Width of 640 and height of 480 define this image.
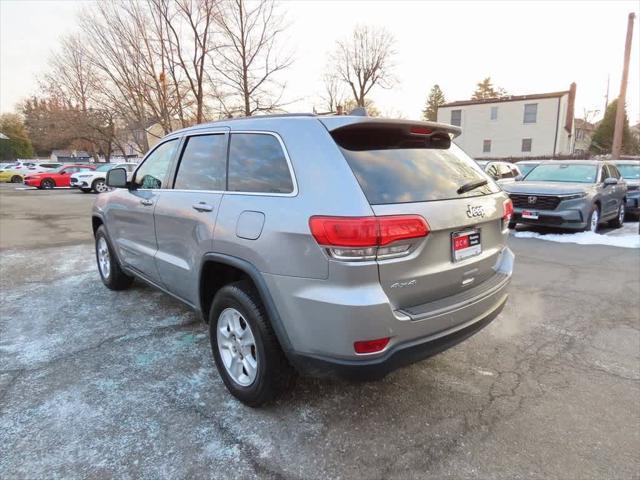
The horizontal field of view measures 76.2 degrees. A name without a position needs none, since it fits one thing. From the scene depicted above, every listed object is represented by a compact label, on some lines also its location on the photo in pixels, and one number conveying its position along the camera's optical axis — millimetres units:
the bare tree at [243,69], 20431
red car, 24891
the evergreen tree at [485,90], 67812
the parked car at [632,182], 11375
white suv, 21891
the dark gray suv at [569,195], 8133
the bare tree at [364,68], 36438
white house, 34031
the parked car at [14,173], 32281
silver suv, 2047
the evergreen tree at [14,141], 55250
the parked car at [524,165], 12569
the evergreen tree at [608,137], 42312
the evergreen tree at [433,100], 68000
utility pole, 15836
